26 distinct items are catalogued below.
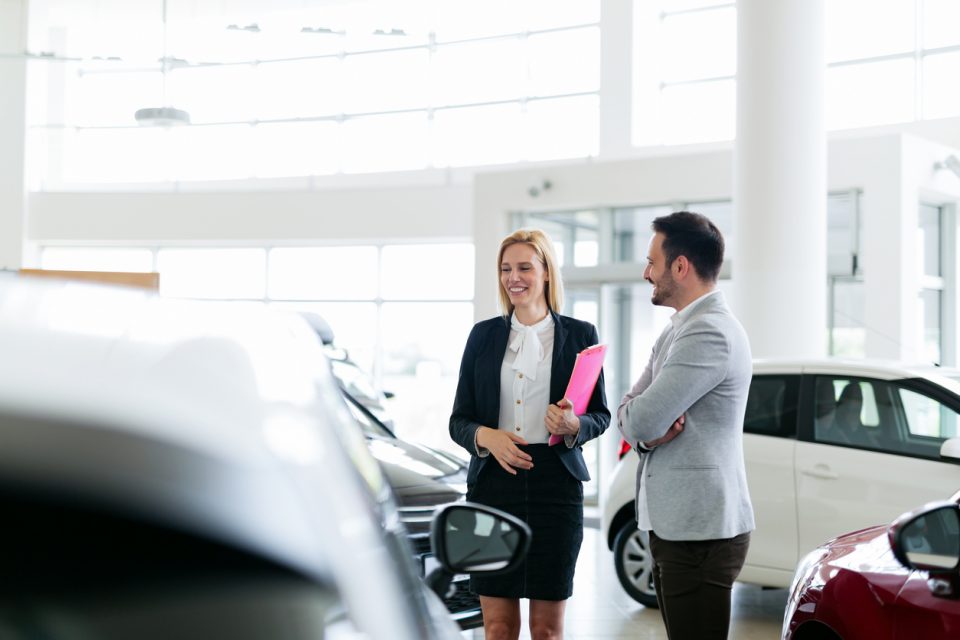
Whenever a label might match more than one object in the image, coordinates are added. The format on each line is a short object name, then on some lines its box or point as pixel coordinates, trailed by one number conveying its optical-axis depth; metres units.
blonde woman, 3.21
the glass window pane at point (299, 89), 18.91
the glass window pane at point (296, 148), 18.72
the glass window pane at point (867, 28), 15.03
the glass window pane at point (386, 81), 18.42
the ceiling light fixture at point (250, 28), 17.27
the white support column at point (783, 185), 8.89
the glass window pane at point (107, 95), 19.97
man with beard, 2.77
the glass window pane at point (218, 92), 19.31
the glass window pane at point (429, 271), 17.72
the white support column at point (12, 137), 18.19
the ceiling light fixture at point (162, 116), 13.98
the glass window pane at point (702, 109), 16.02
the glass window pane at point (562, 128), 16.92
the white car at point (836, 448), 5.50
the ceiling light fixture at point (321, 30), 14.71
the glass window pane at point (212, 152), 19.22
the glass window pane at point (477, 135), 17.64
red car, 2.25
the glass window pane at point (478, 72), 17.72
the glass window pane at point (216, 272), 18.92
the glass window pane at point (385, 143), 18.20
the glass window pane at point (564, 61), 17.02
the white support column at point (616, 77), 15.55
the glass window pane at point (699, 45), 15.97
